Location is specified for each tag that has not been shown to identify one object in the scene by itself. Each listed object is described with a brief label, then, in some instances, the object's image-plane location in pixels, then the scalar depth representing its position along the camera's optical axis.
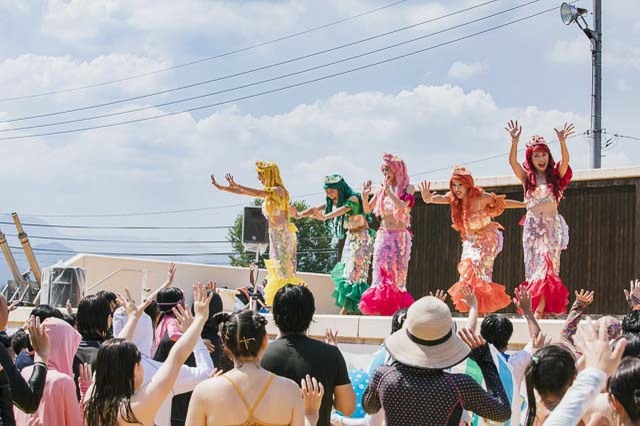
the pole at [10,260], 25.13
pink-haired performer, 12.55
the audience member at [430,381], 4.32
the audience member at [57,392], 4.93
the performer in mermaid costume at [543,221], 11.10
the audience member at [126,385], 4.36
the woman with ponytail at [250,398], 4.24
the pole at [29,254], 26.00
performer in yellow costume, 14.04
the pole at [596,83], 21.39
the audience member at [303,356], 4.87
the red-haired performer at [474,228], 11.70
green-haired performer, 13.74
